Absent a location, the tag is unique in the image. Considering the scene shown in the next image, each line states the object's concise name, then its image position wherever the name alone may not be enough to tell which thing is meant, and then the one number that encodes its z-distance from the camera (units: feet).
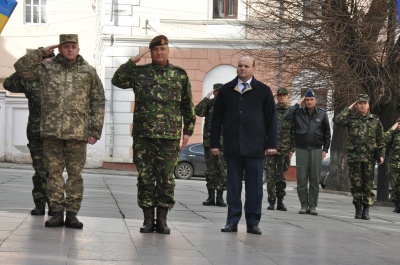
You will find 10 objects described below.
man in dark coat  39.19
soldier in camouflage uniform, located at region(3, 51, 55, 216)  40.55
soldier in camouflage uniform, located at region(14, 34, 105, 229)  36.24
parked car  121.08
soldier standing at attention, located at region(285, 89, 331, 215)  55.72
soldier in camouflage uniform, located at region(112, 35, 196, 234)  36.06
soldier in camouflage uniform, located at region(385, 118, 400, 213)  70.95
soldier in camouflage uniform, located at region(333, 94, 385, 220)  54.29
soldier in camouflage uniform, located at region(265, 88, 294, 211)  58.03
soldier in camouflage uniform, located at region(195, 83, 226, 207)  57.06
